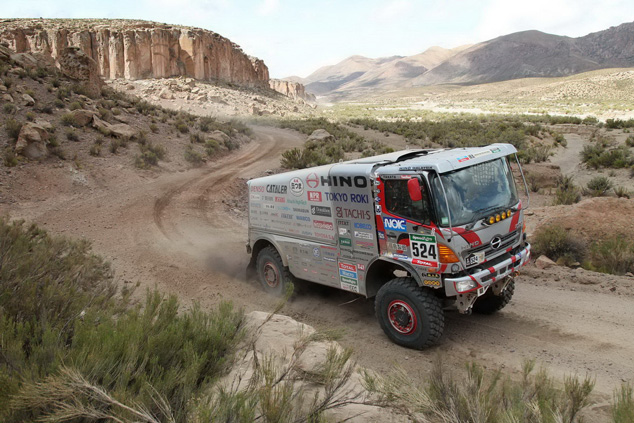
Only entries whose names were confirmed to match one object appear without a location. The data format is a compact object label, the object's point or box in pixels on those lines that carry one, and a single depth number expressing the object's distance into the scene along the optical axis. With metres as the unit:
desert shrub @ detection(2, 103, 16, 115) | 18.81
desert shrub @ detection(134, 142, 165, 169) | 19.38
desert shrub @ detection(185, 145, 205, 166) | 21.77
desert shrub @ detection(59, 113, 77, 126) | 20.19
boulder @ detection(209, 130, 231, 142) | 25.78
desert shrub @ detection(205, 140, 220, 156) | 23.34
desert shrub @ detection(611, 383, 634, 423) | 2.89
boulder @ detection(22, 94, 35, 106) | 20.38
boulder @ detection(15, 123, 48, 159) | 16.62
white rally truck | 5.86
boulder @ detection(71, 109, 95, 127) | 20.55
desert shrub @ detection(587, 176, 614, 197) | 15.88
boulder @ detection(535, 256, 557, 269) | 9.58
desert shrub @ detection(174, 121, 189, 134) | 25.39
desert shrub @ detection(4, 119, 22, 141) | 17.16
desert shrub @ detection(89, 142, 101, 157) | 18.78
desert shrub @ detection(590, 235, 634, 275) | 9.03
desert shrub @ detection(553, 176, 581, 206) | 14.54
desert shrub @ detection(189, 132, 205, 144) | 24.29
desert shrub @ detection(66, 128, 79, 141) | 19.17
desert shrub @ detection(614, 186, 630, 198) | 15.21
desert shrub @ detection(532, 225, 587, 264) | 9.88
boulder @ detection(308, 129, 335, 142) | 29.23
